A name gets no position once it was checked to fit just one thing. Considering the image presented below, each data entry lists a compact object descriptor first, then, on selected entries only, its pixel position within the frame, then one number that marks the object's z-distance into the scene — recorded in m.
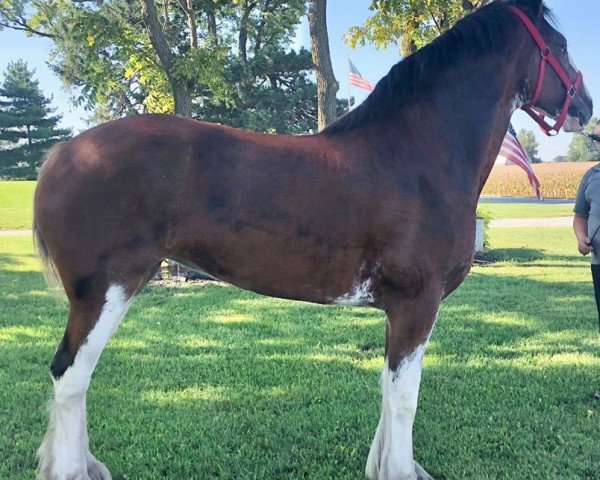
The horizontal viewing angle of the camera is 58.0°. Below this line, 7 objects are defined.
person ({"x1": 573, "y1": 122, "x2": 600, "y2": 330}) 3.89
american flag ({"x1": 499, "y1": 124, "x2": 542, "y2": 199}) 8.19
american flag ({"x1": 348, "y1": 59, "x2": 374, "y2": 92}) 10.67
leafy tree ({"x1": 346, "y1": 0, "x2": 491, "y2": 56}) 9.29
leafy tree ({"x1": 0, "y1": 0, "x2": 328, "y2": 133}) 9.16
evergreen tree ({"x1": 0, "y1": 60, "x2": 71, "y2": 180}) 42.81
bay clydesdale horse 2.40
